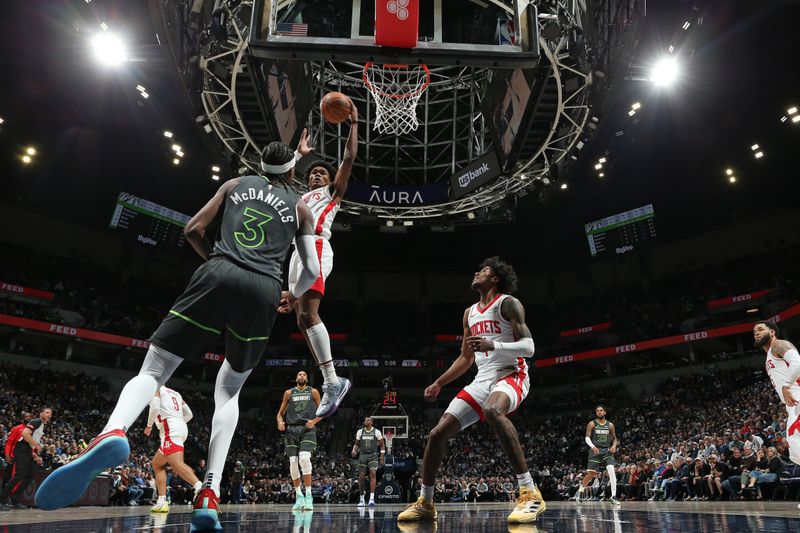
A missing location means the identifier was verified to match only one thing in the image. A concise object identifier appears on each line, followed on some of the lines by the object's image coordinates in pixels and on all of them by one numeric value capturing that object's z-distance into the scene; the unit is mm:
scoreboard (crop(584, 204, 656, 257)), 30375
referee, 9656
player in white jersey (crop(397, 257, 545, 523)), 4422
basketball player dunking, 5078
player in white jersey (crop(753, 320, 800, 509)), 6488
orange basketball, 5285
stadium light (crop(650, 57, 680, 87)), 14398
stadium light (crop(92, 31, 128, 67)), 14578
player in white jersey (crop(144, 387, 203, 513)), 7602
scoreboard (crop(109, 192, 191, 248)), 28812
